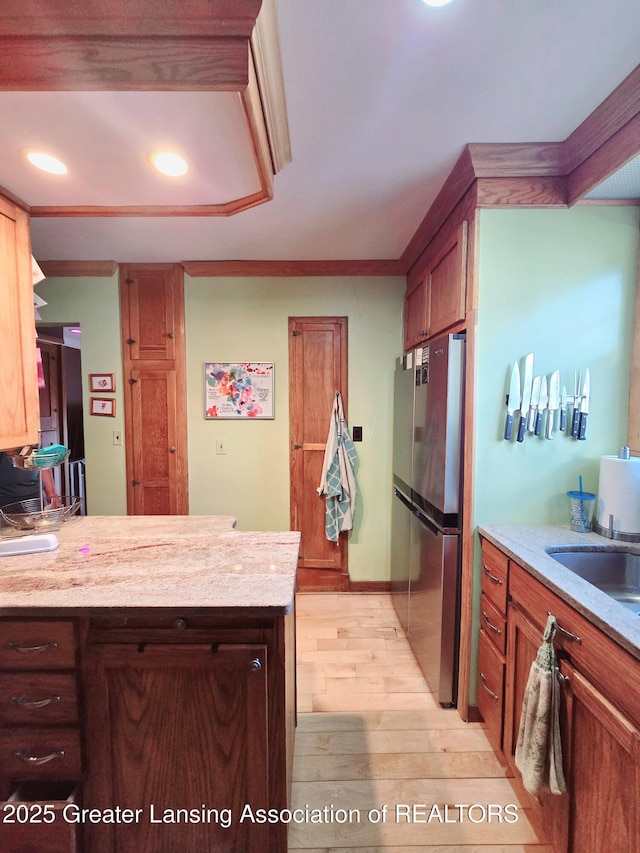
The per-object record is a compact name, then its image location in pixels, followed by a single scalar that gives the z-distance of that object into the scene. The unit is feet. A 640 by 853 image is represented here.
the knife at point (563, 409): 5.15
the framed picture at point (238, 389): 8.91
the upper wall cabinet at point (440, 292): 5.46
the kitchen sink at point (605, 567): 4.45
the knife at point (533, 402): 5.12
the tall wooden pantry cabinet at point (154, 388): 8.80
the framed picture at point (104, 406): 8.91
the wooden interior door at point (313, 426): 8.93
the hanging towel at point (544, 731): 3.34
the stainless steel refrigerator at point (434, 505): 5.38
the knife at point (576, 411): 5.09
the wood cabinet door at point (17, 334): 4.67
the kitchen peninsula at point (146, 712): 3.26
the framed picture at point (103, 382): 8.87
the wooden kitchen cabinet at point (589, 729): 2.74
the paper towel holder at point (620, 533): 4.58
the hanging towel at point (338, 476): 8.66
